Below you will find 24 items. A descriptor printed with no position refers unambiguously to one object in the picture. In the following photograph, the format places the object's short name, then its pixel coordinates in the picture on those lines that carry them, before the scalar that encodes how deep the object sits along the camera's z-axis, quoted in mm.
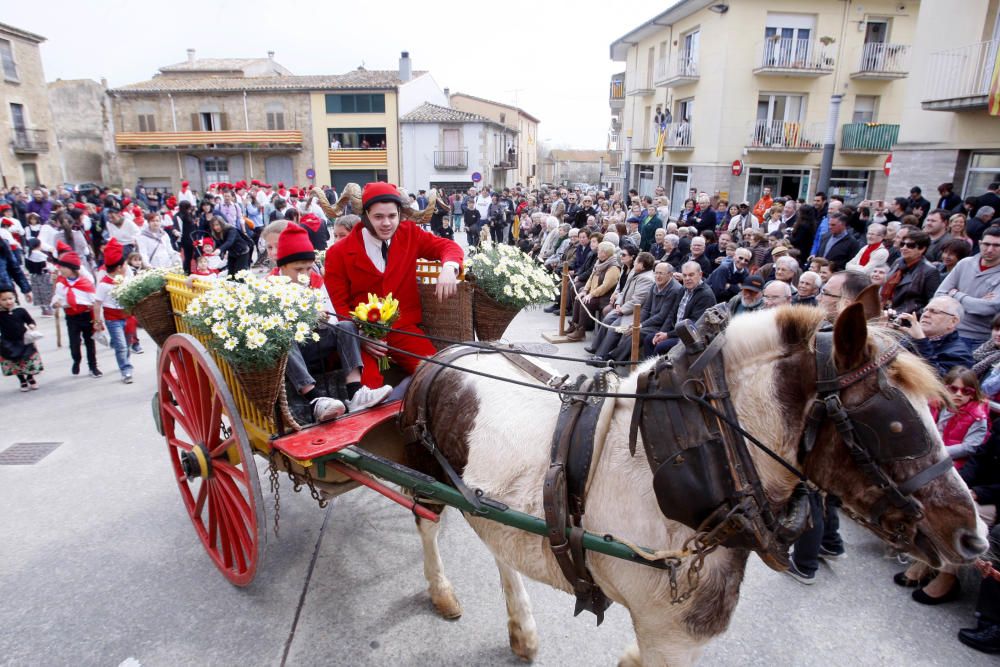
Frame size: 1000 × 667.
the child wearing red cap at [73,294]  7078
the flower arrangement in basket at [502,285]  3699
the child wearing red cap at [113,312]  7086
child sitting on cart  3266
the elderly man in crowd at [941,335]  3811
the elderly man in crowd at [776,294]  4727
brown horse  1625
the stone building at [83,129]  35969
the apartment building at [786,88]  20000
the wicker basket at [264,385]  2916
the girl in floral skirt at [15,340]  6773
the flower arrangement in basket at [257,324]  2822
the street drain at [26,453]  5324
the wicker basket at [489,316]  3854
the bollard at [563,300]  9386
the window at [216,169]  38250
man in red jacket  3512
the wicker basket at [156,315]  3959
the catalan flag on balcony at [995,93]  10219
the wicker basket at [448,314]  3750
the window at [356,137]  37750
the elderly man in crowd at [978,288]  4695
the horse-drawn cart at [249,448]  2799
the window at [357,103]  37000
